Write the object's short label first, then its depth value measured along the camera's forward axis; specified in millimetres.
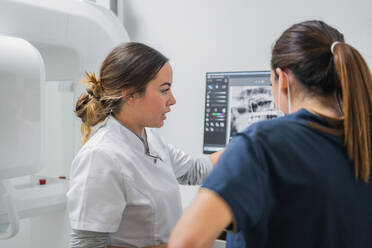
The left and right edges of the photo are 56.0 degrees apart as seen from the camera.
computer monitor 1739
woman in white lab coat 991
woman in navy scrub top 569
